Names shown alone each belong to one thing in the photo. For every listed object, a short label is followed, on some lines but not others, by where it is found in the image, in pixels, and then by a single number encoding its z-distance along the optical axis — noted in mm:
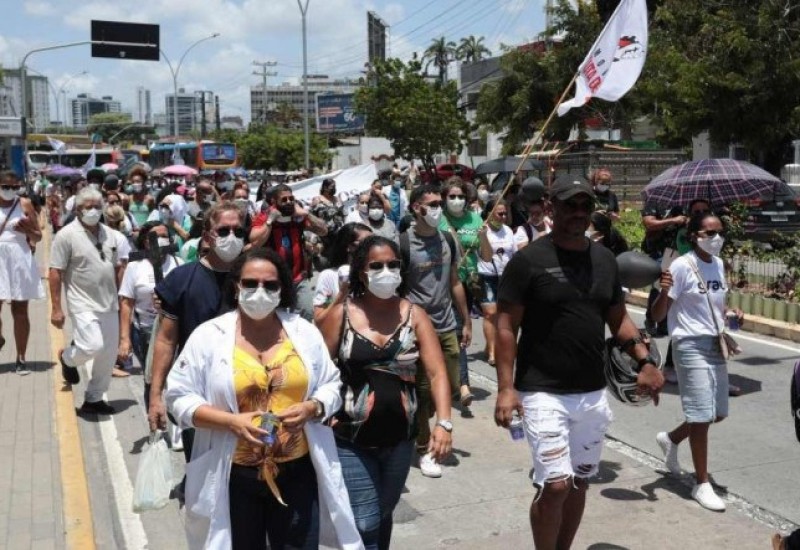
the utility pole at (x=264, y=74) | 103562
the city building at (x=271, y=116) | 135925
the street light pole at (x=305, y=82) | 37844
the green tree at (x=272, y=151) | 78062
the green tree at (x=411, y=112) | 47188
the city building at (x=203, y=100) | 91688
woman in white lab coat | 3506
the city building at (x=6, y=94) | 68375
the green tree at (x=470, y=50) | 87000
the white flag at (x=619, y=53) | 9070
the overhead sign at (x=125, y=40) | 32125
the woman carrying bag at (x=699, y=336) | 5504
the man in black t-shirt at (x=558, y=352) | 4203
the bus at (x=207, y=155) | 45969
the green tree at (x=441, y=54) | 85312
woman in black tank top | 3943
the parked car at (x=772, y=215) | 17672
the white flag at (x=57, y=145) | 34291
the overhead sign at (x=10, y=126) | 40256
